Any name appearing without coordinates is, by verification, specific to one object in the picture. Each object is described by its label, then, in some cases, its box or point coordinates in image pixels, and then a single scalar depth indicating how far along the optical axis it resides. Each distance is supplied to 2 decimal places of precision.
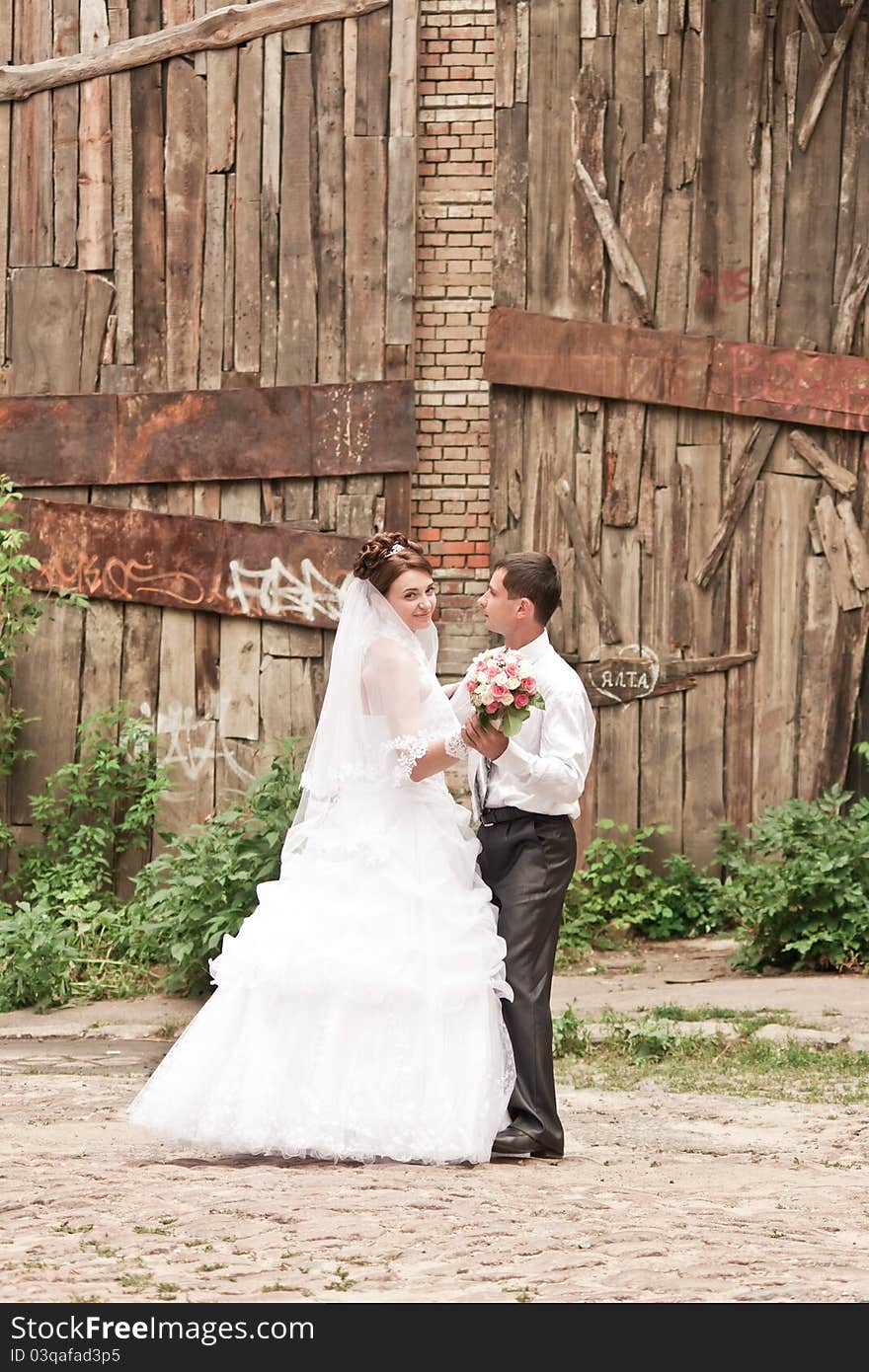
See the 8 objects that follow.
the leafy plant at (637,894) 17.75
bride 8.97
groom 9.31
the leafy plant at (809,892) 15.83
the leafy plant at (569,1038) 12.98
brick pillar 18.00
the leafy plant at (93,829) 17.14
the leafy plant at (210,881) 15.12
